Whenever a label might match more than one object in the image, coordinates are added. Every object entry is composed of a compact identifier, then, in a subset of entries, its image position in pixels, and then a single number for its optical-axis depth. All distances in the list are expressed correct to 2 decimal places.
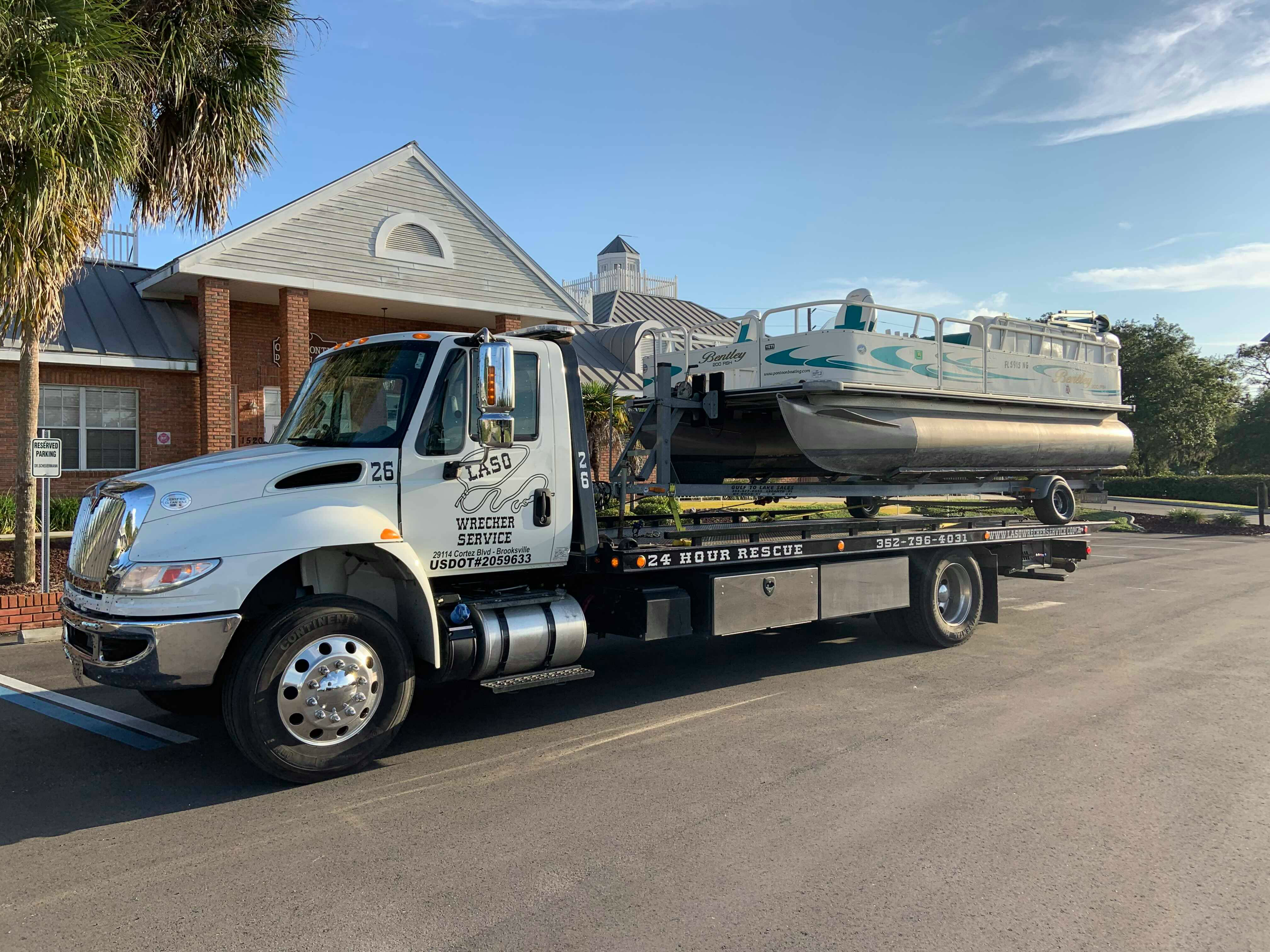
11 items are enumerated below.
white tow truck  5.06
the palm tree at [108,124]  8.62
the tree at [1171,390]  40.75
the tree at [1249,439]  50.22
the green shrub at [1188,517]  28.42
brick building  16.11
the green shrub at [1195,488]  37.19
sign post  10.47
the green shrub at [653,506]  8.64
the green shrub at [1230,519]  27.34
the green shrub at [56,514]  13.94
